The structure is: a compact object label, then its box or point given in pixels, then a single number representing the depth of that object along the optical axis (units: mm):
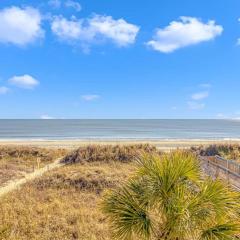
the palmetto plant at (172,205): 3407
